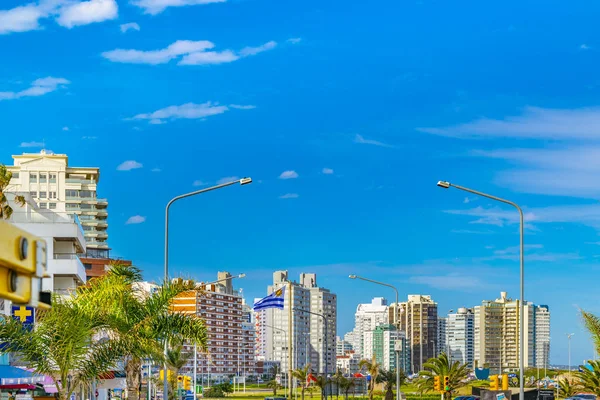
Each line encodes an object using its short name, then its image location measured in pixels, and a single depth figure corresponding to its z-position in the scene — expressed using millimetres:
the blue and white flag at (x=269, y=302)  99125
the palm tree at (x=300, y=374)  109244
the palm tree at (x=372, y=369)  93800
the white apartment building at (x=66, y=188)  136750
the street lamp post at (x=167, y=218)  35144
